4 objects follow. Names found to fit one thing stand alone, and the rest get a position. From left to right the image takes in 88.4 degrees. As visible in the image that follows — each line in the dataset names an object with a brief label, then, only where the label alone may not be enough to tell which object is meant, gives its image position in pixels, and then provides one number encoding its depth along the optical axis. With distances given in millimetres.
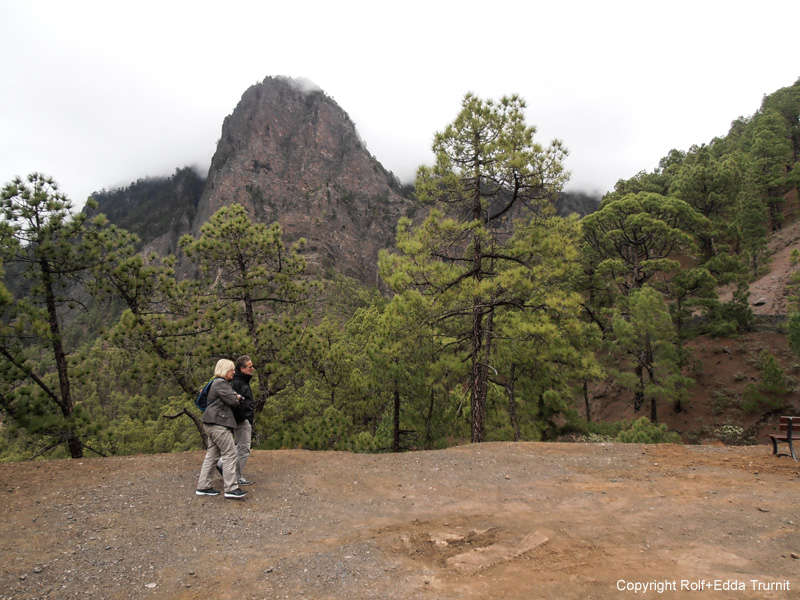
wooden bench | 6453
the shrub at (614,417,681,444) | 9695
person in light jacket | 5172
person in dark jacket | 5535
